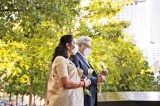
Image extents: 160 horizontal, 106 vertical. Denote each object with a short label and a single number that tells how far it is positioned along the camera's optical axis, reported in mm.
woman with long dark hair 2365
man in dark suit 2858
